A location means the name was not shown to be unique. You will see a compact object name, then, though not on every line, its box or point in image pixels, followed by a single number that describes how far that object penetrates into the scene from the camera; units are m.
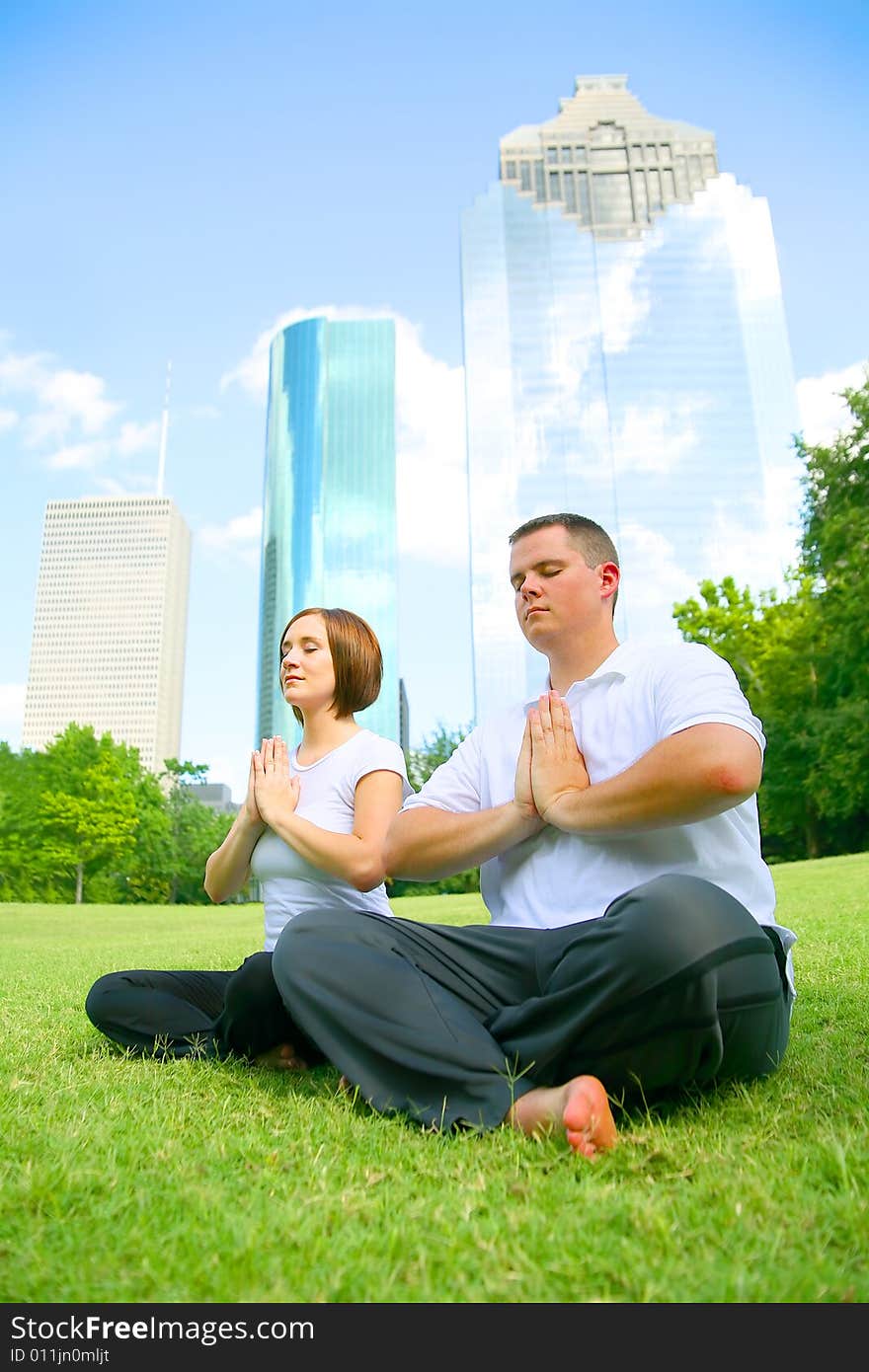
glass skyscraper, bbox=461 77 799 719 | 66.19
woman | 2.59
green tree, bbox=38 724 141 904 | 32.72
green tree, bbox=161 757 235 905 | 39.84
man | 1.70
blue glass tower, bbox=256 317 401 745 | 97.69
